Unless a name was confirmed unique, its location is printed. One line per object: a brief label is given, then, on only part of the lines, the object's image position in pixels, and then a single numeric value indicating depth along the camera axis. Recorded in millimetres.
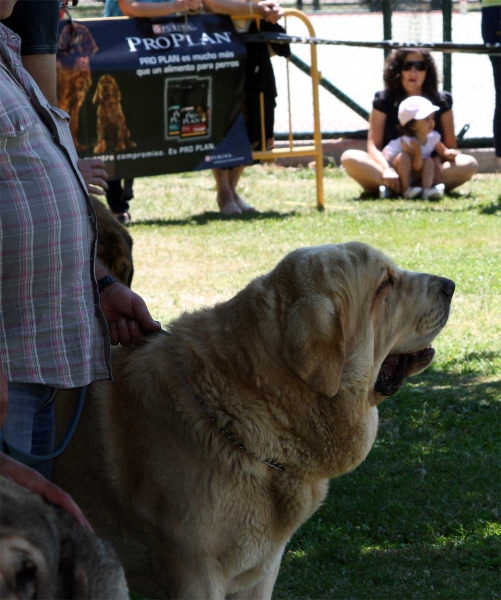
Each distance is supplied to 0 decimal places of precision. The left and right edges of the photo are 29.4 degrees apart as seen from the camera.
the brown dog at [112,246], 3863
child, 11414
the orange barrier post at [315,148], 11227
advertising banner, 10070
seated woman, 11720
